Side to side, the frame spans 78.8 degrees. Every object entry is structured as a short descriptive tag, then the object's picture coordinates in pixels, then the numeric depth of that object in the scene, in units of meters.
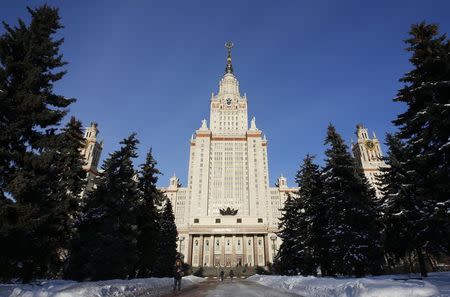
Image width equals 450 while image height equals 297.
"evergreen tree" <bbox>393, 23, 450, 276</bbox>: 12.09
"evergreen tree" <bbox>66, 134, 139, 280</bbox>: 19.38
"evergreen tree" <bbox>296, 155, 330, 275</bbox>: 23.96
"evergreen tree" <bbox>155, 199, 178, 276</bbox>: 34.53
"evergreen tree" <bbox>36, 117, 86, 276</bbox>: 13.91
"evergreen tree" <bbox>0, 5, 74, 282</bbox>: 11.72
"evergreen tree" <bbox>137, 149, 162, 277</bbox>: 25.06
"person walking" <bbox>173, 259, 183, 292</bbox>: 16.33
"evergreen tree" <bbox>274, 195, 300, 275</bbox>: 29.25
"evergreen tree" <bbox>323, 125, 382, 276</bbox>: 19.95
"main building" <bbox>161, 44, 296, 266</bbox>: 91.81
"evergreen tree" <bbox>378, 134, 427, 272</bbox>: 21.02
